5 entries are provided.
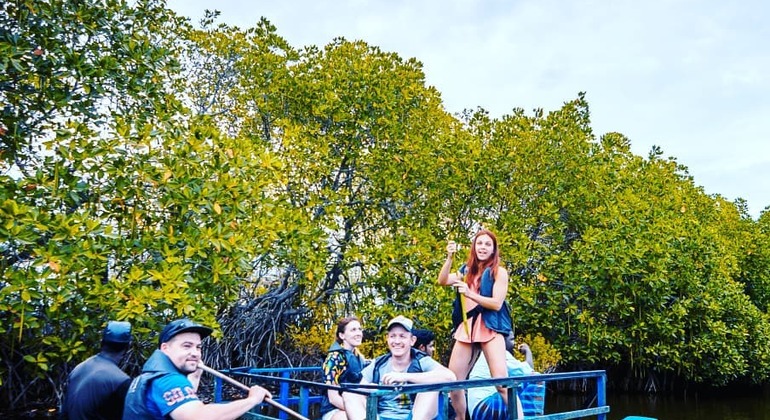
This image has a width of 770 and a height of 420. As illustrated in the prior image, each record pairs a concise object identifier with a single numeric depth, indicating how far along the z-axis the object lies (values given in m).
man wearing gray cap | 4.13
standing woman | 4.65
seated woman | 4.91
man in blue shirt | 2.95
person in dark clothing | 3.49
